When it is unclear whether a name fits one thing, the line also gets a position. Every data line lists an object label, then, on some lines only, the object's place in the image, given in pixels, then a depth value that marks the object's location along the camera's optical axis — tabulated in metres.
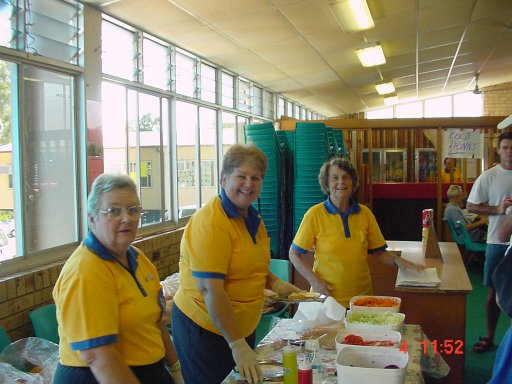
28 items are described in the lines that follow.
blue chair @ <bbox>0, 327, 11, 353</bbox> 2.88
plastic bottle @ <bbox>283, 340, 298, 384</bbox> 1.65
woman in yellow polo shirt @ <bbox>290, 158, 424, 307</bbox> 2.71
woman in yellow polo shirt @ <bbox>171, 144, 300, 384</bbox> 1.86
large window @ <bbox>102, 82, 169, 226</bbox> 4.55
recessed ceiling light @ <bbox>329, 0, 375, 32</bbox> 5.10
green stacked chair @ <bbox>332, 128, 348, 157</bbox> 4.85
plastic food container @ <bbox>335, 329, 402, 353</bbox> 1.83
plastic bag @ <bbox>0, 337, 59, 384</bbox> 2.71
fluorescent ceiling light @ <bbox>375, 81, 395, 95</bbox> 11.19
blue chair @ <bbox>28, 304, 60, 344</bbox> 3.22
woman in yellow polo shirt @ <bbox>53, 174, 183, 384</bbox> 1.48
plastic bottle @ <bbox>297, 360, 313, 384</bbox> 1.62
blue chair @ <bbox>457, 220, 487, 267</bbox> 6.28
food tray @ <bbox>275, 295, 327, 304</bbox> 2.39
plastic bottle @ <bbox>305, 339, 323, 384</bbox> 1.75
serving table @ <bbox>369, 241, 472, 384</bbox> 2.77
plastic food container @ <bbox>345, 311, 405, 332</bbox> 1.98
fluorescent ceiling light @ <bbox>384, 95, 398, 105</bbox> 13.69
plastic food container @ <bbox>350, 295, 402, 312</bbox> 2.19
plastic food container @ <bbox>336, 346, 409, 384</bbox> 1.51
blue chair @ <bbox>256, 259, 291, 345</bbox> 3.79
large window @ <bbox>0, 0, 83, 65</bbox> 3.35
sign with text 5.71
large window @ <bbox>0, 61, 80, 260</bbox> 3.38
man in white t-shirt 3.61
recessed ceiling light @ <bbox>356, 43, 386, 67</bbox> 7.15
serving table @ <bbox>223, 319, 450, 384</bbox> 1.76
